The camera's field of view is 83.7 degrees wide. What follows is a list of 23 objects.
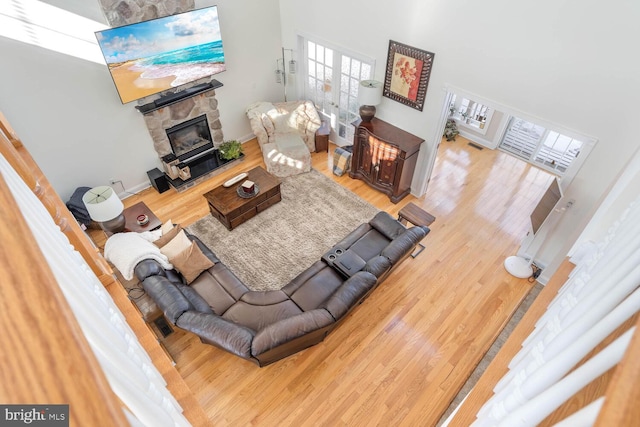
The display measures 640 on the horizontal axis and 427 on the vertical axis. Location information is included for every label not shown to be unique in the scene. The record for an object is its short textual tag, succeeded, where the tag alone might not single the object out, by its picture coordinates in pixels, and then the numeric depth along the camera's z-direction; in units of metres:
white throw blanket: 3.77
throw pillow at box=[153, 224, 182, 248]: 4.26
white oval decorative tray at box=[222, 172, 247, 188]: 5.58
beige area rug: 5.04
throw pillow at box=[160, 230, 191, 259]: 4.15
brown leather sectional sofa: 3.32
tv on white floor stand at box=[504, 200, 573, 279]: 4.89
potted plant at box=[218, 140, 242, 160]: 6.70
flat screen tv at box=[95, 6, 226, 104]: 4.90
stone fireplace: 5.85
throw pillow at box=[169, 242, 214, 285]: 4.15
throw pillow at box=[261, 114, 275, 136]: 6.76
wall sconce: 6.97
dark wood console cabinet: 5.55
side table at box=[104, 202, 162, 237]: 4.93
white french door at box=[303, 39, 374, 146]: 6.02
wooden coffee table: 5.40
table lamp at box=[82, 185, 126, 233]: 4.30
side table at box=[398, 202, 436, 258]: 5.11
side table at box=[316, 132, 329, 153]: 6.96
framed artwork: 4.92
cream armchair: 6.52
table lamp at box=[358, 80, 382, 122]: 5.47
